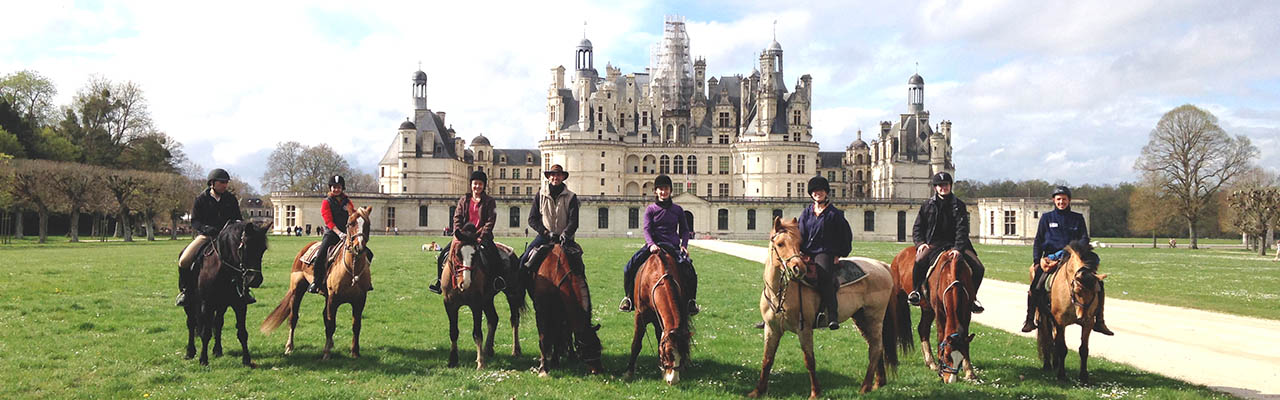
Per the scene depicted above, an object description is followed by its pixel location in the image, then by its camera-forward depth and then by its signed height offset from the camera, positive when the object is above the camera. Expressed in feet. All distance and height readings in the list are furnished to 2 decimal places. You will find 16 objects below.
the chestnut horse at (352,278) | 34.32 -2.64
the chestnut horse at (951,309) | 30.48 -3.48
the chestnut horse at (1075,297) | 29.66 -2.86
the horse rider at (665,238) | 31.28 -0.74
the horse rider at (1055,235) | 32.89 -0.55
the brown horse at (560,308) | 31.89 -3.61
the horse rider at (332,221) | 36.06 -0.16
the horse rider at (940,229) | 31.78 -0.35
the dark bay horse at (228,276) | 32.73 -2.46
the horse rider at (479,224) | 31.73 -0.23
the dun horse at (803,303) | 26.50 -2.93
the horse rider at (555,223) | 32.53 -0.17
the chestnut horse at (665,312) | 28.07 -3.39
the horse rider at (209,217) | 33.94 +0.00
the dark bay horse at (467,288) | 31.65 -2.84
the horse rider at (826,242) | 27.76 -0.77
